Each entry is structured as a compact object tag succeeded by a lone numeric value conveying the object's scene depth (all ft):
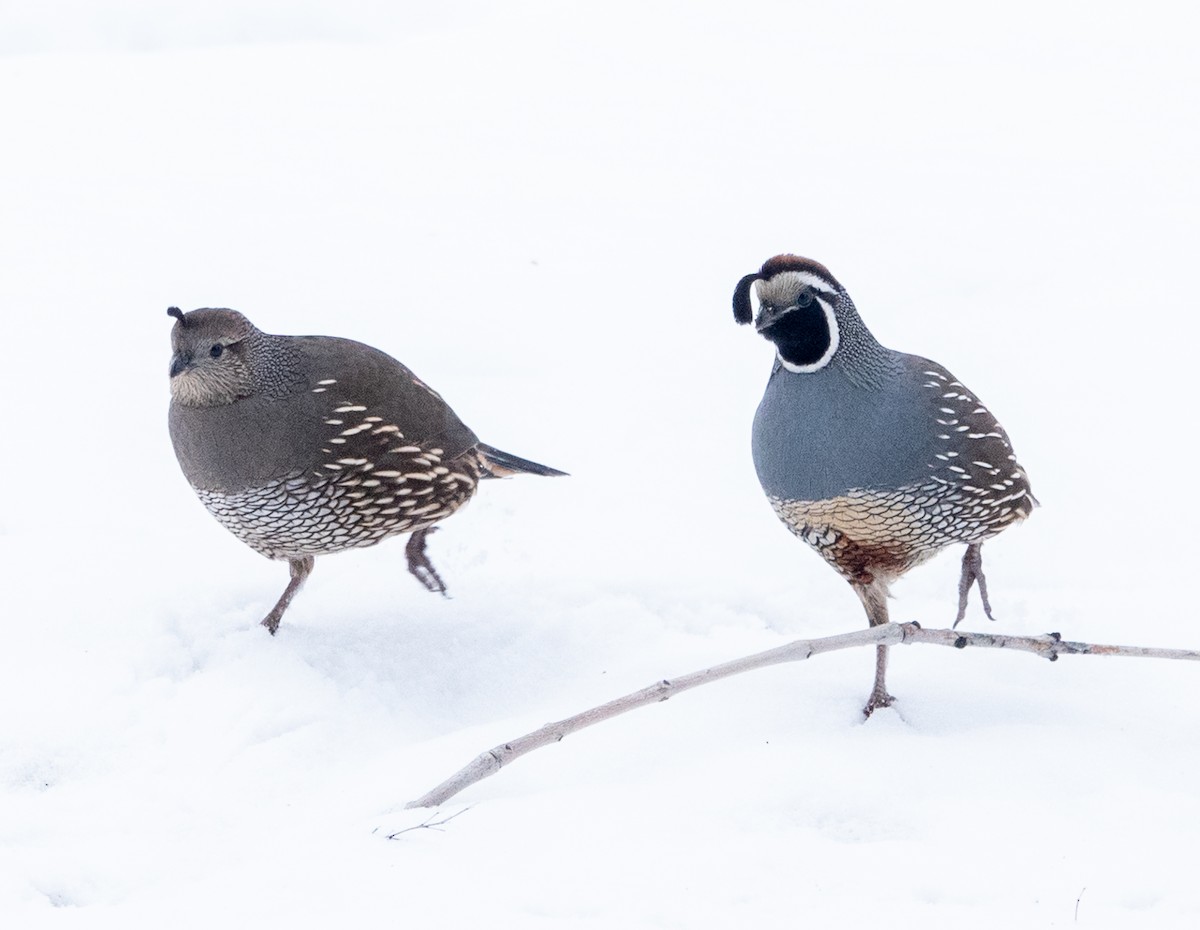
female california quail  24.13
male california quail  22.20
